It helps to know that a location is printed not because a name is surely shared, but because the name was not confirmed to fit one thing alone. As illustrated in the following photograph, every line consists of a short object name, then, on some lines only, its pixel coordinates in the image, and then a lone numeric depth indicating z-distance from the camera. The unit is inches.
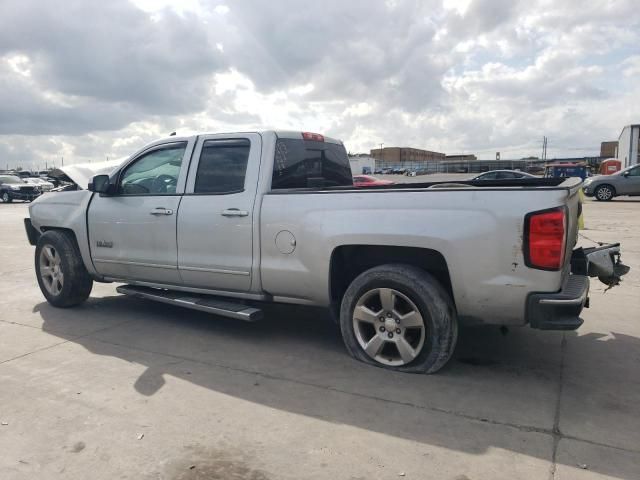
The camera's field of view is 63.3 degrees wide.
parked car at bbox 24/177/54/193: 1215.0
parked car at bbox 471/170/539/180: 872.9
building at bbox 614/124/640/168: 1760.6
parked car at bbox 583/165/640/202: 830.5
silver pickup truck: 133.5
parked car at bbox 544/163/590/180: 1518.2
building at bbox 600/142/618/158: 3615.2
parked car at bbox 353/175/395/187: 729.9
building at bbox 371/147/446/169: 5255.9
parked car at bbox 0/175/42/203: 1154.0
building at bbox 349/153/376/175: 3096.7
